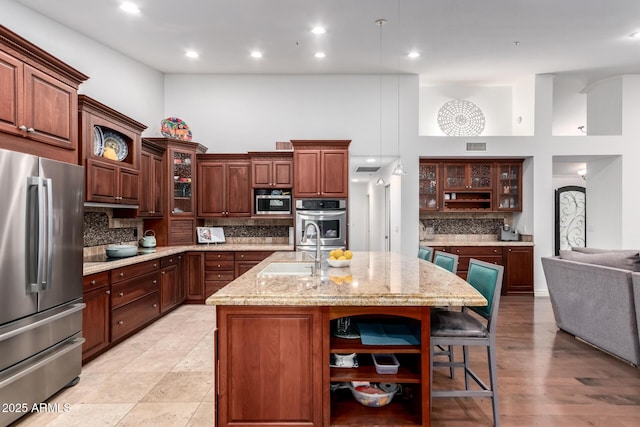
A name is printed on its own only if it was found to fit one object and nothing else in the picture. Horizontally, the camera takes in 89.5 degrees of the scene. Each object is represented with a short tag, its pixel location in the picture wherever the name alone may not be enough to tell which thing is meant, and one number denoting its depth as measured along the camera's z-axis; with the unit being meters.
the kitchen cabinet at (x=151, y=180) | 4.13
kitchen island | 1.68
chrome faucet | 2.18
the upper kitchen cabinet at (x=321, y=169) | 4.76
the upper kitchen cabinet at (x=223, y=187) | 4.99
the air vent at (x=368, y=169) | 6.59
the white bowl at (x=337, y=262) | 2.44
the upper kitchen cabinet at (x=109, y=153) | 3.03
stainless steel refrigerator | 1.90
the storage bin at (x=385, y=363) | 1.73
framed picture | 5.04
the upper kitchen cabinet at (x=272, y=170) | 4.92
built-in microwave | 4.96
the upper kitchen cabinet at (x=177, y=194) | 4.62
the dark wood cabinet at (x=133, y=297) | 3.14
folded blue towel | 1.73
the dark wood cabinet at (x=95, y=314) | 2.75
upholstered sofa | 2.64
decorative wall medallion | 5.70
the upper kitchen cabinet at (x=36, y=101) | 2.08
